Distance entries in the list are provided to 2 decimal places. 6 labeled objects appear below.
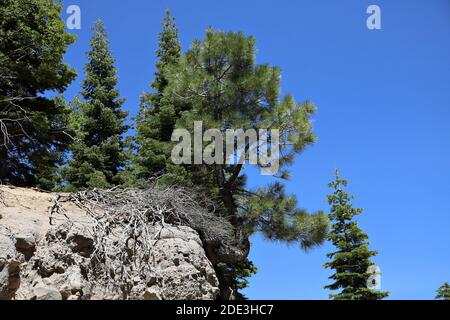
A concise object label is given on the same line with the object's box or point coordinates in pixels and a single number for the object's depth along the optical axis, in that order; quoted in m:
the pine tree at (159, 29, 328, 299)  10.53
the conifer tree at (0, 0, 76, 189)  12.45
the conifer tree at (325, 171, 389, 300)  17.23
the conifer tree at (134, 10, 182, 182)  13.96
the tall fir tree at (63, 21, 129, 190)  17.31
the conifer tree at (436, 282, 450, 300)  20.38
